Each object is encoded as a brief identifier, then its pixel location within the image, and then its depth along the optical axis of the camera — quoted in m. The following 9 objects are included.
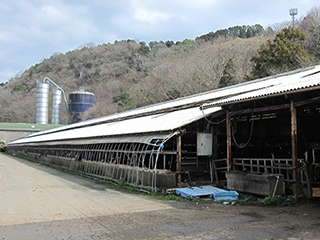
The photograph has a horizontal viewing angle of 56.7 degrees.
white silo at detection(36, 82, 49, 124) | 70.00
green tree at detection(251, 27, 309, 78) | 29.91
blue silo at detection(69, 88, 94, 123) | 70.31
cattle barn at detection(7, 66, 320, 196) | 9.52
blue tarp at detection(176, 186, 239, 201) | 10.12
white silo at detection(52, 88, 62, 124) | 72.75
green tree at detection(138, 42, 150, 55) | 93.81
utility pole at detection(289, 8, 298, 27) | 57.25
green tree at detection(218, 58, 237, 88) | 35.41
